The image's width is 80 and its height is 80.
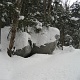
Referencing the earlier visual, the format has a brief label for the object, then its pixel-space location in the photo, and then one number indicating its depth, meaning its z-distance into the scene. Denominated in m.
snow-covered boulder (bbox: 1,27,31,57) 7.22
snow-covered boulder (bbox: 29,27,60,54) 8.05
